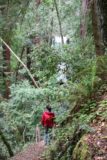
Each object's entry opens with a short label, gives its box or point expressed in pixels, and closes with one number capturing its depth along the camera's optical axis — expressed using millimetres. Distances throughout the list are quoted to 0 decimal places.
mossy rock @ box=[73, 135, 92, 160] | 6582
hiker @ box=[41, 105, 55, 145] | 12510
